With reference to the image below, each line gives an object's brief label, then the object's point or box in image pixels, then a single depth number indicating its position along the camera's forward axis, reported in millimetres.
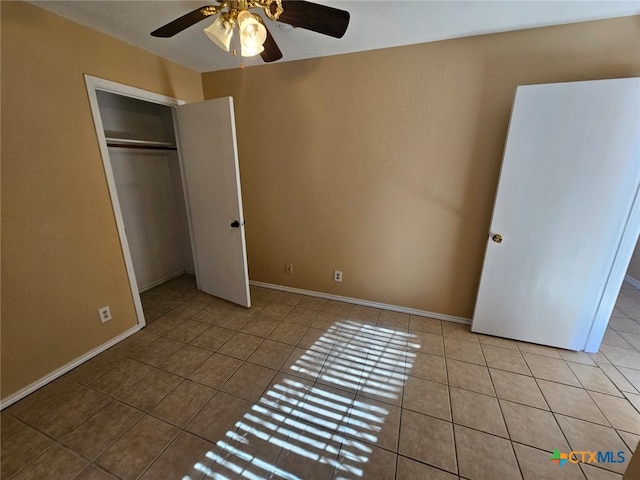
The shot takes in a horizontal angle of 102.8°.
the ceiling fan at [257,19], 1152
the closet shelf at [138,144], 2484
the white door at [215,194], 2225
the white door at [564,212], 1618
